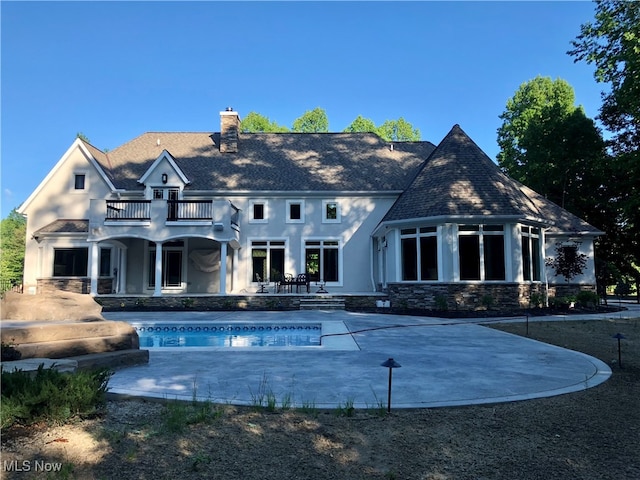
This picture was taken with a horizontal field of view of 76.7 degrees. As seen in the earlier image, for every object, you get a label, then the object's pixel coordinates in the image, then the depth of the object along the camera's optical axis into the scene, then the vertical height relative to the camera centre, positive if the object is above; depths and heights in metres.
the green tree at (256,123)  42.06 +15.69
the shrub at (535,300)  16.50 -1.08
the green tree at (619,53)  14.84 +9.07
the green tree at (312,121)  43.94 +16.65
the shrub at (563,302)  17.02 -1.20
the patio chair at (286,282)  19.08 -0.41
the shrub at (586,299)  17.67 -1.12
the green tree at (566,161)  28.14 +7.97
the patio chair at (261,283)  20.64 -0.49
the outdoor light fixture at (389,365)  4.17 -0.94
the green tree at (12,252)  42.47 +2.40
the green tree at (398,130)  43.88 +15.59
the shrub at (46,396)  3.65 -1.16
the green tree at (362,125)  42.72 +15.77
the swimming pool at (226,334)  10.58 -1.77
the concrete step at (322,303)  17.58 -1.29
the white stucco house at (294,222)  16.45 +2.43
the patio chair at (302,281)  19.19 -0.36
